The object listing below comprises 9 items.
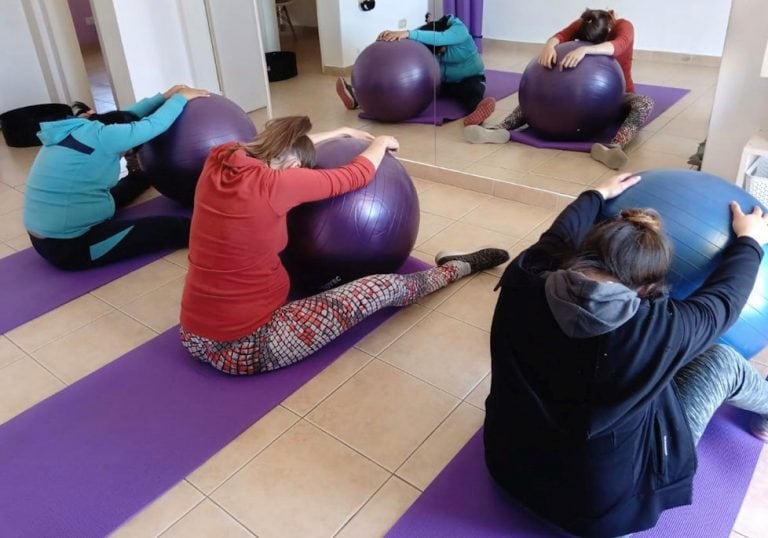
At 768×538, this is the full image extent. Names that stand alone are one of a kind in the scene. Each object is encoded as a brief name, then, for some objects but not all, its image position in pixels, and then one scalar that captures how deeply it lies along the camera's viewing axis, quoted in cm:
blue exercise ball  167
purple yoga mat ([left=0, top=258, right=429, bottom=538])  171
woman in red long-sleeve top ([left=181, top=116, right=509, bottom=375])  198
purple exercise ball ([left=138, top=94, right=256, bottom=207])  293
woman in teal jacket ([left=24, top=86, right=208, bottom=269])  271
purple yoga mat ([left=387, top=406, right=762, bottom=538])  158
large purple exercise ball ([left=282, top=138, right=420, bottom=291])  226
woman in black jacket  121
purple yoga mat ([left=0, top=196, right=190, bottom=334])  264
